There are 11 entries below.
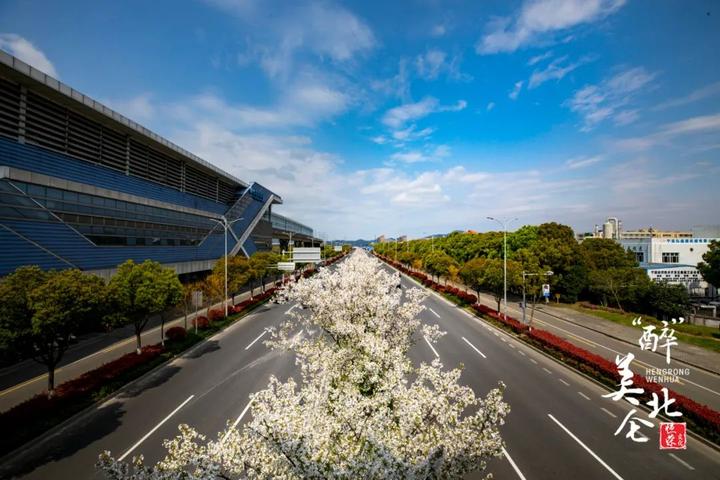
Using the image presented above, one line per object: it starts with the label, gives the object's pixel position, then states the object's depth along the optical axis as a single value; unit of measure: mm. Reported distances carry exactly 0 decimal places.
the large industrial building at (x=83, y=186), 26234
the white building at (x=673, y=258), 56375
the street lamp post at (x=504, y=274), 35688
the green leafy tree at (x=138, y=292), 20750
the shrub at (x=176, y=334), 26828
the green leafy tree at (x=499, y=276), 36219
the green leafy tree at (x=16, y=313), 13750
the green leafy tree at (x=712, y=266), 32156
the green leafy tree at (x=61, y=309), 14312
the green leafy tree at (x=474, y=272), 41625
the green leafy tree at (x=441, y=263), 58062
